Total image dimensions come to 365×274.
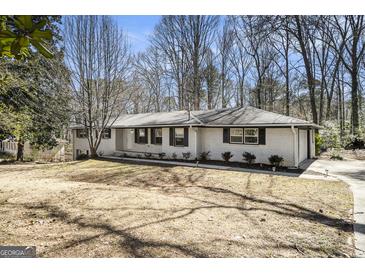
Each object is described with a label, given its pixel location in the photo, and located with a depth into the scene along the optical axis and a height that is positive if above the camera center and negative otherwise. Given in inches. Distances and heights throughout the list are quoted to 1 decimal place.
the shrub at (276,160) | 474.0 -41.7
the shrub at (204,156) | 570.6 -39.3
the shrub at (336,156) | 587.1 -44.2
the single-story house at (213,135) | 487.8 +7.9
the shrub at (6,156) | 834.8 -52.8
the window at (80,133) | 785.1 +20.8
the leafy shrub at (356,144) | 714.8 -20.7
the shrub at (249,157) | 507.2 -38.1
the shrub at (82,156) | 716.0 -47.2
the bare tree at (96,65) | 561.8 +173.2
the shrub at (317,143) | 668.1 -15.6
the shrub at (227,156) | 537.6 -37.6
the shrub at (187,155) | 576.7 -37.1
